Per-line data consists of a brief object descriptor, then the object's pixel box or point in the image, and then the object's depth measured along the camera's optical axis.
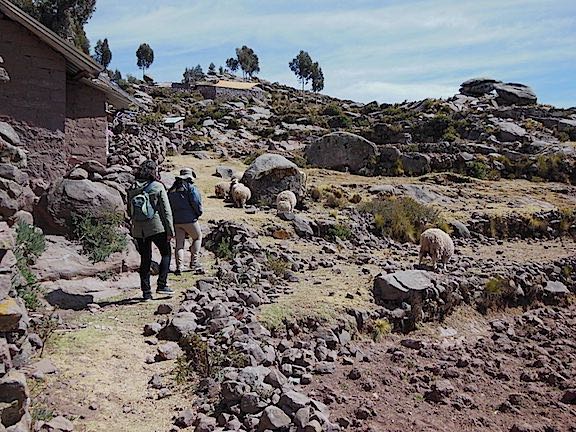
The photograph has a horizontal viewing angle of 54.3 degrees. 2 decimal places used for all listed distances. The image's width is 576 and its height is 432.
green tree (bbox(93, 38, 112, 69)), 86.06
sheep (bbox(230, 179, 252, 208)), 17.53
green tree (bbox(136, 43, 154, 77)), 97.06
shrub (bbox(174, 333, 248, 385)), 6.07
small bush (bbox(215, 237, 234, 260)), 11.78
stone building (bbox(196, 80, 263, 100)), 65.69
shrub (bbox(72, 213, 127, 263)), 9.53
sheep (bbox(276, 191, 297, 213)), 16.38
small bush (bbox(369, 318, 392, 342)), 9.31
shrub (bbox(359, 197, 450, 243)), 17.22
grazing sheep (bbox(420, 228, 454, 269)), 12.38
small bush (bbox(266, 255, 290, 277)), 11.02
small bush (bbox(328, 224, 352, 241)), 15.47
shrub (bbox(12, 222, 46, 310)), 6.82
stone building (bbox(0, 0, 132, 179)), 11.22
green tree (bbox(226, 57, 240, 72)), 105.31
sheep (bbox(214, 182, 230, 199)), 19.00
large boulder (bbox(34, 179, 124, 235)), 10.30
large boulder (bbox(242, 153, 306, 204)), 18.31
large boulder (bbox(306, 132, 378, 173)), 27.38
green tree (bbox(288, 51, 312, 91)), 98.62
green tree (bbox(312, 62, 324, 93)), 98.62
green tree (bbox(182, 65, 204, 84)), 90.06
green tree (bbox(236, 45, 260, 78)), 102.88
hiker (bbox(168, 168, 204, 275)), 10.05
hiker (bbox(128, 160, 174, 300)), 8.44
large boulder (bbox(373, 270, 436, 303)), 10.22
